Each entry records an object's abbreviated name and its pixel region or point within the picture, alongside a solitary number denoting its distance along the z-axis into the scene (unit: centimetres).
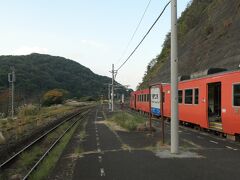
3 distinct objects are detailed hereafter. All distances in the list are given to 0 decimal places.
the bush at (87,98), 15482
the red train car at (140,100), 4660
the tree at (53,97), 10862
